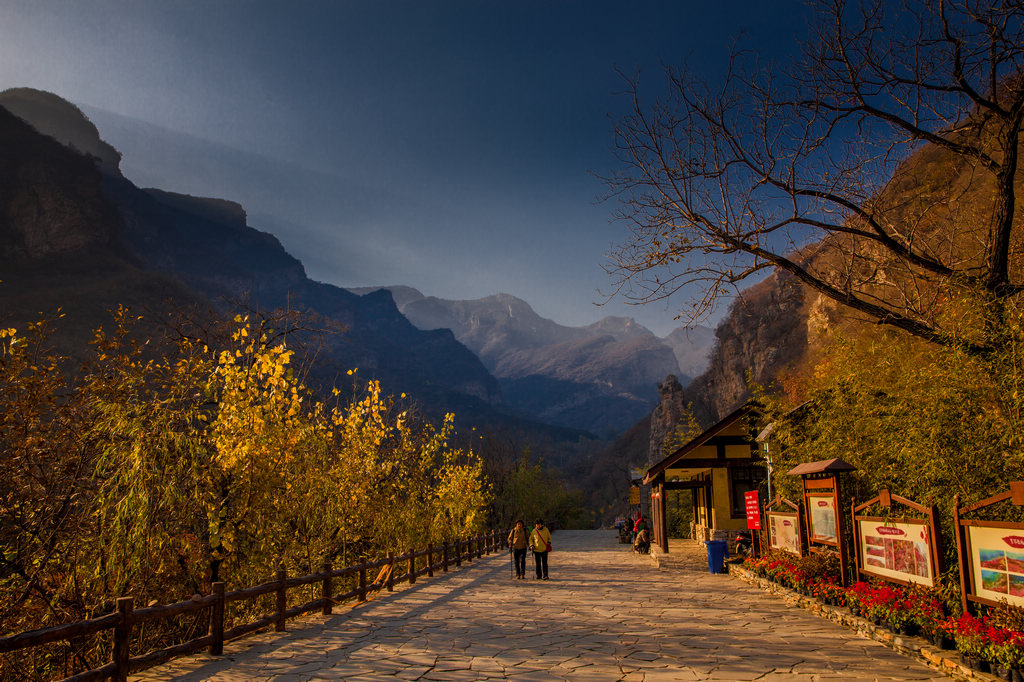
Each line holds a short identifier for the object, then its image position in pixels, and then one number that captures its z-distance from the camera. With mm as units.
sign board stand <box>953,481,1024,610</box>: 5883
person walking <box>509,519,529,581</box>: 16812
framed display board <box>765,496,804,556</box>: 12075
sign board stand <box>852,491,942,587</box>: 7441
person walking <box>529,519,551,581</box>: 16203
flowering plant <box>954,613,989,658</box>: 6004
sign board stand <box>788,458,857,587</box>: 9984
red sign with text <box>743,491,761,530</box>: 14836
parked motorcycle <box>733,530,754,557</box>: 18469
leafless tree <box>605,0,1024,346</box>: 8688
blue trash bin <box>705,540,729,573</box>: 16719
